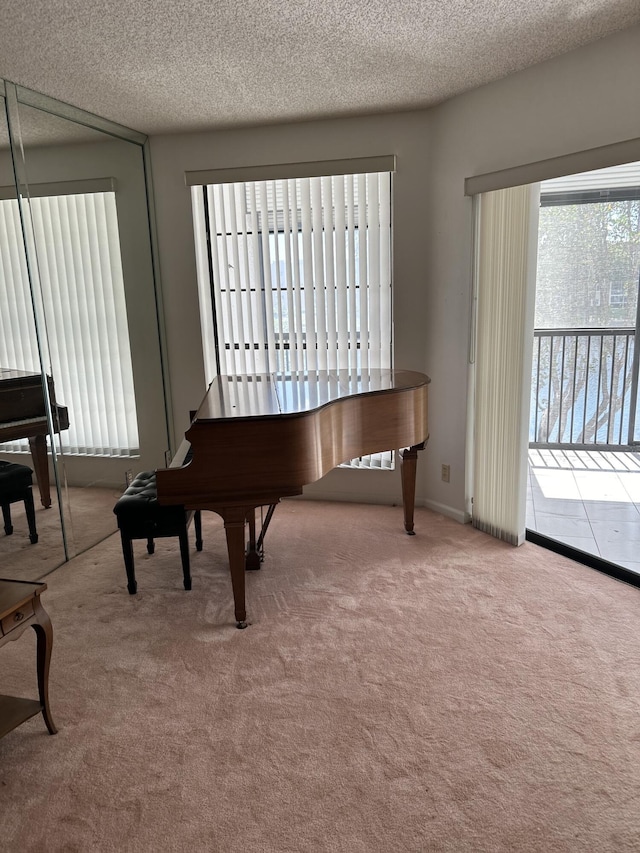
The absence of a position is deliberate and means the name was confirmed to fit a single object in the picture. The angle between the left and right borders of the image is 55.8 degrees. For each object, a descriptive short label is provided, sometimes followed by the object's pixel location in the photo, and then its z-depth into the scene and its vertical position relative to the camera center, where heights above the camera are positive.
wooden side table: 1.83 -0.98
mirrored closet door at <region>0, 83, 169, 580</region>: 3.04 -0.04
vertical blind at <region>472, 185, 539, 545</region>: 3.16 -0.32
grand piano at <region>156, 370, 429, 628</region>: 2.47 -0.61
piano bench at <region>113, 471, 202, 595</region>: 2.86 -1.00
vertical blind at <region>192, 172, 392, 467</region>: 3.82 +0.20
